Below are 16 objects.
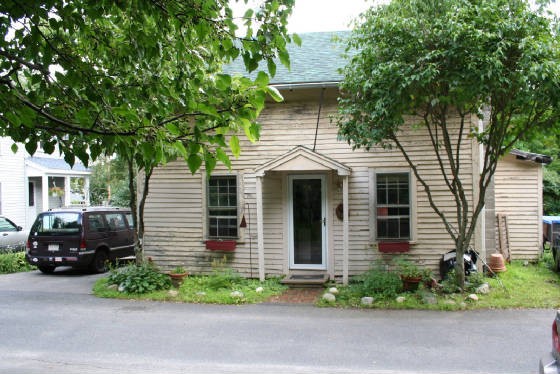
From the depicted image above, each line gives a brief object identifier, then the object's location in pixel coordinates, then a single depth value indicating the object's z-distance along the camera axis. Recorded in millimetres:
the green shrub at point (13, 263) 13656
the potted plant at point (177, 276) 10508
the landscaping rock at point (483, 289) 9094
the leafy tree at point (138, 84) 3453
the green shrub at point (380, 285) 9023
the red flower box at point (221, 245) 11258
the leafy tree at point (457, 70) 7418
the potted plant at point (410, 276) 9242
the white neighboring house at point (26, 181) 21469
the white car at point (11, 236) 15969
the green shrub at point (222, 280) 10227
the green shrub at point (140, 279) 10070
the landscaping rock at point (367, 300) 8742
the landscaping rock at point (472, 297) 8703
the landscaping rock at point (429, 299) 8602
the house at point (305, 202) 10539
